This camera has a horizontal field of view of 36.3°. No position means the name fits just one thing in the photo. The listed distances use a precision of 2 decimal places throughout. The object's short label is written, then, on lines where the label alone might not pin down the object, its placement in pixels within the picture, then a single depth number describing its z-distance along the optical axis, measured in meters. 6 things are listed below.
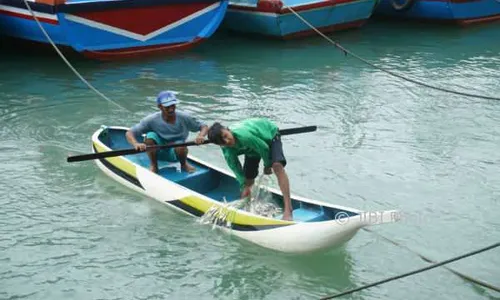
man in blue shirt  7.81
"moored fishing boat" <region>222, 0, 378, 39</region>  15.30
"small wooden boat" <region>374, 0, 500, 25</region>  17.30
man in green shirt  6.43
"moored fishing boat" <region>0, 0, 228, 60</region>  12.75
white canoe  6.18
